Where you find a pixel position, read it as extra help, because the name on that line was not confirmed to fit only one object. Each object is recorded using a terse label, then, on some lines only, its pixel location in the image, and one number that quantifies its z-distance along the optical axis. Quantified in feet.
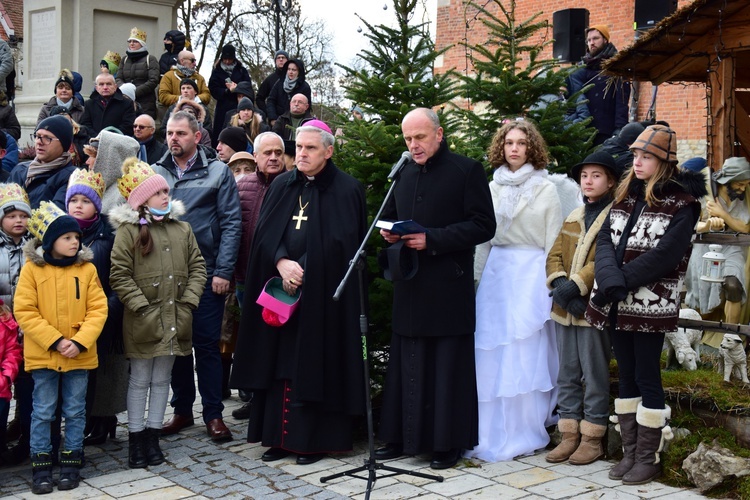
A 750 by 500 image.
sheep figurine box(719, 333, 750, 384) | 20.18
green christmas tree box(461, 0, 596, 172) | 23.76
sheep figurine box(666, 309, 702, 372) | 22.70
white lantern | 21.18
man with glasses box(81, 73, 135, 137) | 36.06
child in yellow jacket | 18.51
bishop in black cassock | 20.27
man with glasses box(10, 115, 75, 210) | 22.03
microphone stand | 17.10
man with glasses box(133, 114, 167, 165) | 26.55
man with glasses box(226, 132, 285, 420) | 24.04
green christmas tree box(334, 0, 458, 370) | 22.16
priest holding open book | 19.74
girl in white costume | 20.51
